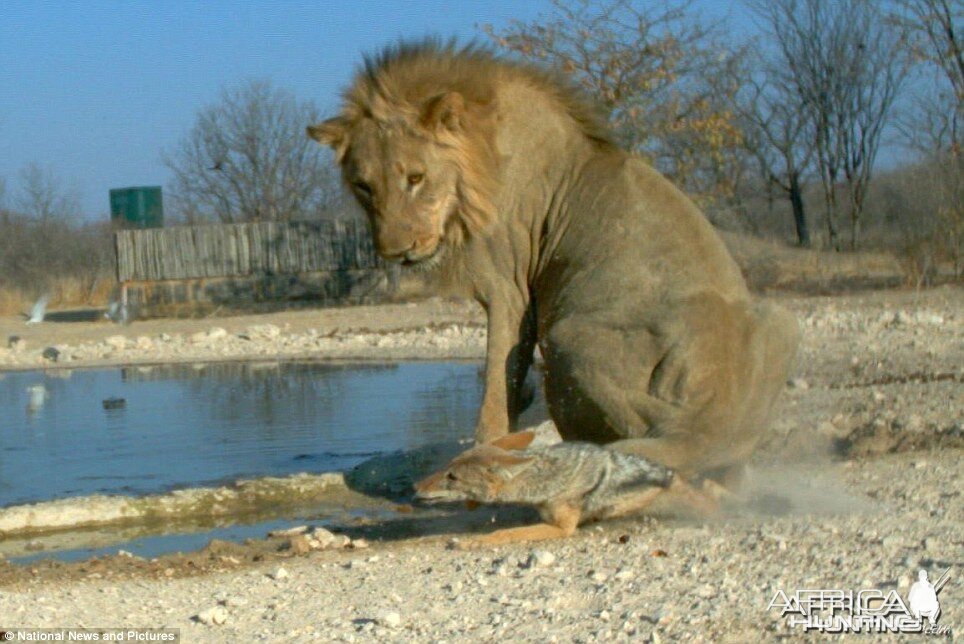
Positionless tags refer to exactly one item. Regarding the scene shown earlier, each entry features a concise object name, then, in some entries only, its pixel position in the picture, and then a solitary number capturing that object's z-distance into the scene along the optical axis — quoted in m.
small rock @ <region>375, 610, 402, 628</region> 5.20
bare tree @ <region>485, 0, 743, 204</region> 27.11
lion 6.98
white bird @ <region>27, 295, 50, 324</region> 29.69
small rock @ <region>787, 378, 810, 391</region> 11.75
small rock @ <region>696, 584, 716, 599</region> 5.34
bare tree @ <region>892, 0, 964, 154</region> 30.58
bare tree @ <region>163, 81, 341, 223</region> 43.81
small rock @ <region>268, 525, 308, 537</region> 7.30
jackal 6.39
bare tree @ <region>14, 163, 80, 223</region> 55.72
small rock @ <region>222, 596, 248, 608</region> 5.65
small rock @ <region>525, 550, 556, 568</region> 5.96
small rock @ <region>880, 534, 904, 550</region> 5.92
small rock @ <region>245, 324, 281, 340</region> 21.62
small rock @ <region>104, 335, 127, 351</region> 20.68
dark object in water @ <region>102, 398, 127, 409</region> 13.28
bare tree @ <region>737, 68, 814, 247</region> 41.34
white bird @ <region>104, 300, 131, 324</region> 28.95
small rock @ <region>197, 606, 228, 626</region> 5.40
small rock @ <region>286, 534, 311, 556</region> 6.70
